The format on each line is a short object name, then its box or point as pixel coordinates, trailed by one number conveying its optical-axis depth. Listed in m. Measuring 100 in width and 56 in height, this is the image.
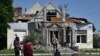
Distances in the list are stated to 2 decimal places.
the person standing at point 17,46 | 9.78
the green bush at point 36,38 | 19.01
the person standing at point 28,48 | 6.71
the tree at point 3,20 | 21.02
